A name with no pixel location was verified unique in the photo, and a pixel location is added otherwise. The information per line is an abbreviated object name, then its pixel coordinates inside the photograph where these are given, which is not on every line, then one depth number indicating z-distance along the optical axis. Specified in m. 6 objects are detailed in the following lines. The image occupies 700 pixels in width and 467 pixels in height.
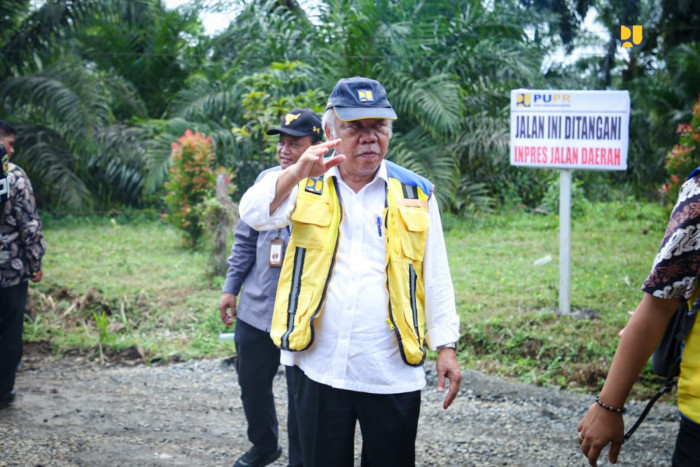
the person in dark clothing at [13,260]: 5.05
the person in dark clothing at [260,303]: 3.91
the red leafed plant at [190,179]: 10.59
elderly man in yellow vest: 2.65
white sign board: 6.58
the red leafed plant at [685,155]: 8.90
